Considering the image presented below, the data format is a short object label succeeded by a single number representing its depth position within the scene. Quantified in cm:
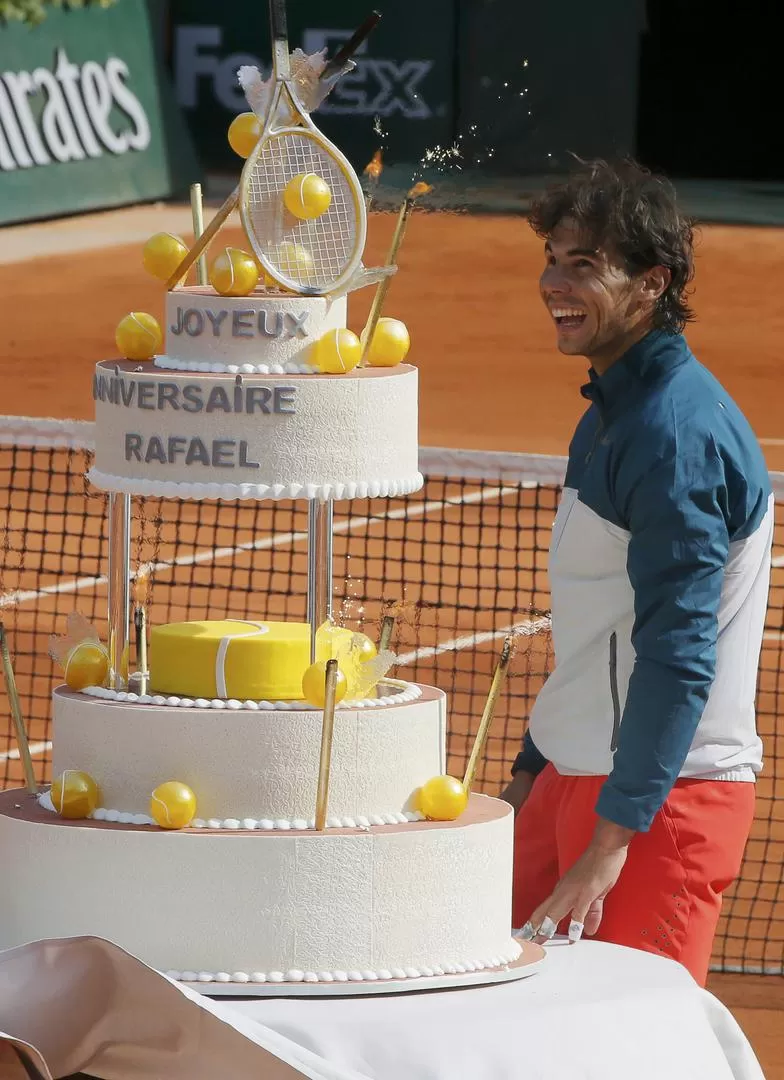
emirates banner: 3959
